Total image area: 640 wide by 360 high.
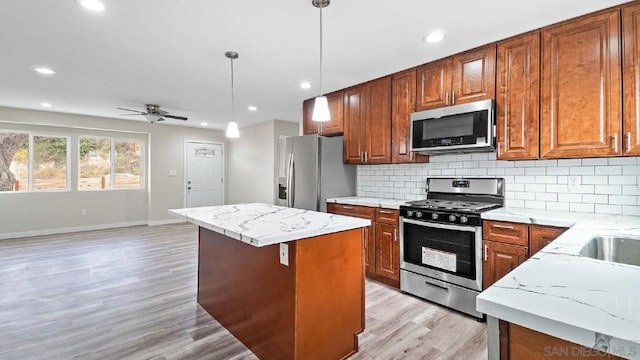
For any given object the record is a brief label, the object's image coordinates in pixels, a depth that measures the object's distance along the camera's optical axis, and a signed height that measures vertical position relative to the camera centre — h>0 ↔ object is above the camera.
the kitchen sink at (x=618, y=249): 1.62 -0.38
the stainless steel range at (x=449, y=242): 2.55 -0.58
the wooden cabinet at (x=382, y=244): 3.15 -0.71
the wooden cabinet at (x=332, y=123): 4.06 +0.79
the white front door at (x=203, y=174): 7.54 +0.13
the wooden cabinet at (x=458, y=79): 2.71 +0.96
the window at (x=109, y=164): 6.34 +0.36
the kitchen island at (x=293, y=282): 1.80 -0.69
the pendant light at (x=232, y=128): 2.98 +0.52
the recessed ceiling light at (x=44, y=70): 3.33 +1.24
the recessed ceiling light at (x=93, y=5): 2.05 +1.21
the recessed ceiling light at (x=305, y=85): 3.83 +1.22
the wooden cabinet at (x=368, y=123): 3.52 +0.69
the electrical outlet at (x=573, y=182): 2.48 -0.03
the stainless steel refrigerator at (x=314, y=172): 3.75 +0.09
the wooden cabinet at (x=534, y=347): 0.68 -0.40
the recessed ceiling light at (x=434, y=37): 2.48 +1.19
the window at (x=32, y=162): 5.56 +0.35
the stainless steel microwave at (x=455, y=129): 2.64 +0.47
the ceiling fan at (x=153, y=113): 4.89 +1.08
